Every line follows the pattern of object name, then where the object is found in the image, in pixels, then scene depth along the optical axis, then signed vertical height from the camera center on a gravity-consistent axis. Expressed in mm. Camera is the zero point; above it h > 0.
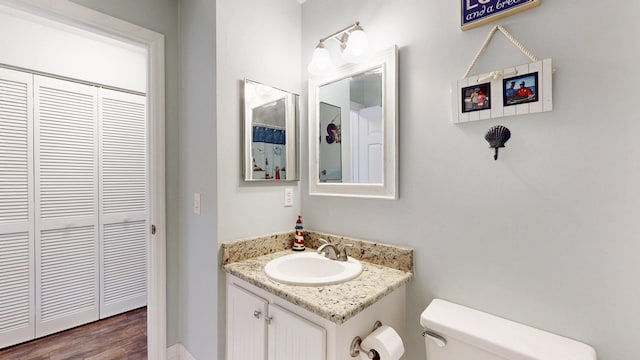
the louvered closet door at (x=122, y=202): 2377 -170
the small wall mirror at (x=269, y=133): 1594 +300
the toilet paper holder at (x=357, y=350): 1037 -645
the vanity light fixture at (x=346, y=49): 1447 +737
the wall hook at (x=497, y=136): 1072 +176
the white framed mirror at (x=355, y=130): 1396 +294
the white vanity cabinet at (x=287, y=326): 1002 -606
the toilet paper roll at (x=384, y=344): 998 -609
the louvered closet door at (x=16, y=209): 1945 -189
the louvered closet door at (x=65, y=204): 2088 -170
